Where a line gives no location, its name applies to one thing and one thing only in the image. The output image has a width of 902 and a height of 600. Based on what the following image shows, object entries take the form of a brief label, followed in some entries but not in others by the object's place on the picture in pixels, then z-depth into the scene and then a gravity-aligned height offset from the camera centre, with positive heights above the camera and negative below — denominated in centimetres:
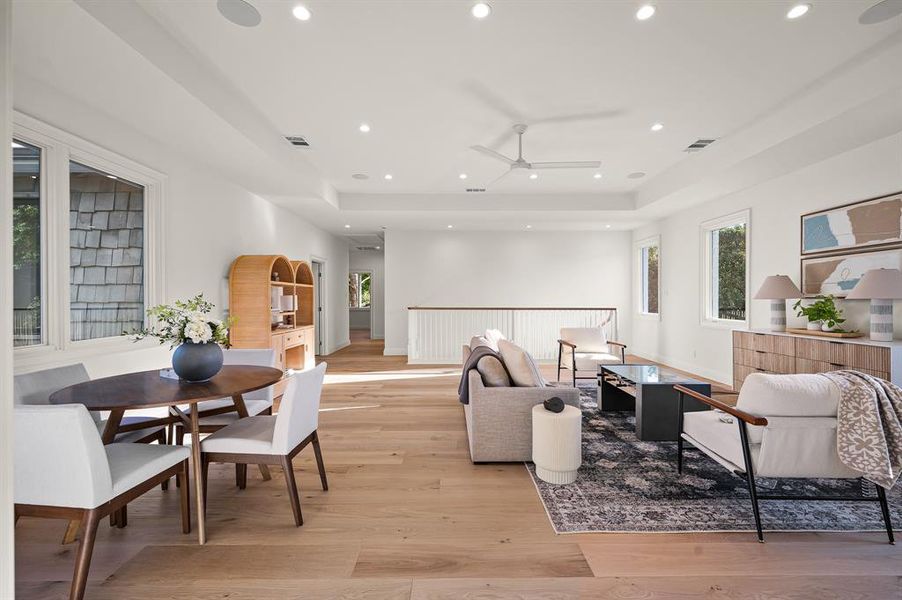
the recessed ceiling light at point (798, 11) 235 +168
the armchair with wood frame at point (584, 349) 529 -68
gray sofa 301 -90
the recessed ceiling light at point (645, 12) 236 +167
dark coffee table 346 -90
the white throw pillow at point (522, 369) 309 -53
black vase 234 -36
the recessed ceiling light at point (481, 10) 234 +167
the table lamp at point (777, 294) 420 +6
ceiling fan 403 +138
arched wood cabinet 487 -13
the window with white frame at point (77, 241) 269 +43
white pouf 268 -95
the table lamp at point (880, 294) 319 +5
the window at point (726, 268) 542 +45
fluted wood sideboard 308 -48
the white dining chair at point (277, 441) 219 -77
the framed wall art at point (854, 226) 351 +69
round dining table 196 -49
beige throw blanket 193 -62
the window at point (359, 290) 1355 +30
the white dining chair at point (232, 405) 268 -77
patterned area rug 224 -121
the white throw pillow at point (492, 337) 437 -43
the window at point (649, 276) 776 +47
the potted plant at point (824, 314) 377 -13
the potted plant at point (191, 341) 235 -25
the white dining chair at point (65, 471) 162 -70
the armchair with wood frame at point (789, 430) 204 -65
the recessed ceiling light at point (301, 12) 235 +166
